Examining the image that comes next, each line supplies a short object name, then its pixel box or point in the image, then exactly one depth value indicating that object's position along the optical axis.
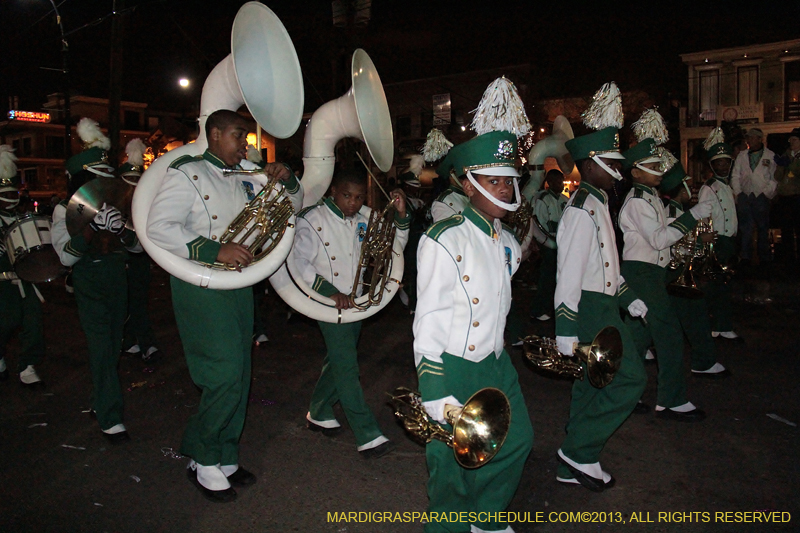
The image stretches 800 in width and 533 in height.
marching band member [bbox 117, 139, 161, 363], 7.39
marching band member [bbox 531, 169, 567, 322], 9.31
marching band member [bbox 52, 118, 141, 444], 4.98
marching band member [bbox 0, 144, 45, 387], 6.41
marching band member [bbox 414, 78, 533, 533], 2.92
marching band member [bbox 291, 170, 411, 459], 4.63
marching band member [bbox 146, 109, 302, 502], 3.77
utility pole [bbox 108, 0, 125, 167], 13.21
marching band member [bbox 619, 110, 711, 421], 5.00
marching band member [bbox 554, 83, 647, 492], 3.89
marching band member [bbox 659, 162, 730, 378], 5.93
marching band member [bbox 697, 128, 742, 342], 7.55
